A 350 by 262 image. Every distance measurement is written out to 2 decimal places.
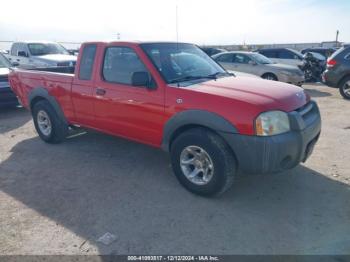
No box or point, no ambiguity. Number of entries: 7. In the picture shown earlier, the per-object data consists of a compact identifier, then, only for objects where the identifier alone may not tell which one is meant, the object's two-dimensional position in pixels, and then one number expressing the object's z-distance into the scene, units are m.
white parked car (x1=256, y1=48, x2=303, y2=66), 14.87
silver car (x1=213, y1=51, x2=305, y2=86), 11.74
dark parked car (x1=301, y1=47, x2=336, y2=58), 17.23
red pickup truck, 3.36
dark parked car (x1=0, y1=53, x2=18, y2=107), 8.27
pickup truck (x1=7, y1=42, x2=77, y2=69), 11.72
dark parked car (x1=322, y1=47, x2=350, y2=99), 9.99
